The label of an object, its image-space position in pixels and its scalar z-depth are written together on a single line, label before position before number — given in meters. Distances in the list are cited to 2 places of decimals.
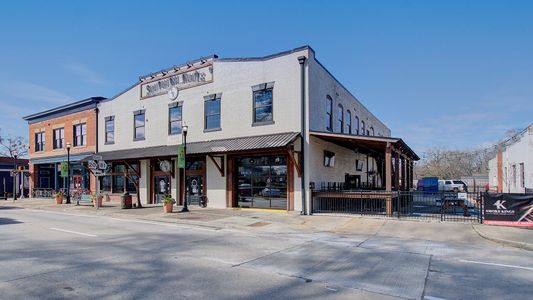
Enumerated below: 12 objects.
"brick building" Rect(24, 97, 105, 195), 29.67
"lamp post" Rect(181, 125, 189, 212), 19.22
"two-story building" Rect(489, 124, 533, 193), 24.20
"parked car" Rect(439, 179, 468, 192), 45.17
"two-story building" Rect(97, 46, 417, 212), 18.36
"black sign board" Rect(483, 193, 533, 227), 13.63
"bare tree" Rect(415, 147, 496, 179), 81.25
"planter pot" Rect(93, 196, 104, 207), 22.23
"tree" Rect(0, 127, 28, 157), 64.19
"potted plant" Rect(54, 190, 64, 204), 26.84
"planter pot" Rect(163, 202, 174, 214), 18.83
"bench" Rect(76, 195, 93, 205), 26.34
